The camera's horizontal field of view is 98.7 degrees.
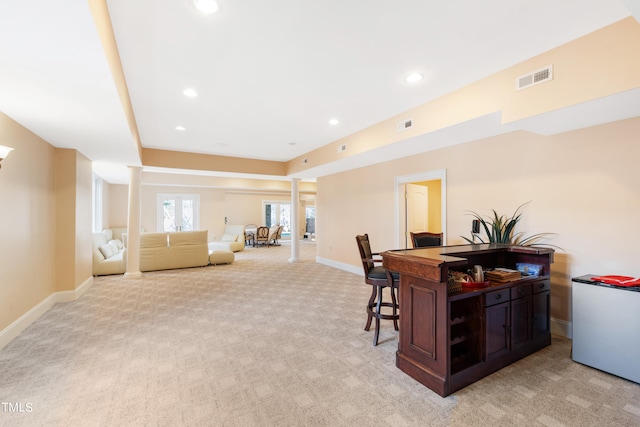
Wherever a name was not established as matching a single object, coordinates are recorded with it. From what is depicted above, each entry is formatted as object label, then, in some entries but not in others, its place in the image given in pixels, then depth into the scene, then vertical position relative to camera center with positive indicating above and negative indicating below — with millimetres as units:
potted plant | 3396 -263
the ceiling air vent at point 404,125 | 3825 +1241
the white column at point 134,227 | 6152 -381
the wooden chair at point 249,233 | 11906 -956
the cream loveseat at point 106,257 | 6102 -1131
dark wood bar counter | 2131 -934
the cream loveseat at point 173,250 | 6648 -999
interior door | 5430 +80
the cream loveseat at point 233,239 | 9431 -1086
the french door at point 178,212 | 10727 -61
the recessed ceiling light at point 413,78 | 2906 +1450
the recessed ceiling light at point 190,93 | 3330 +1458
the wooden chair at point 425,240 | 4059 -414
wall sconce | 2538 +542
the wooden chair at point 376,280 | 2891 -736
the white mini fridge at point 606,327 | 2236 -977
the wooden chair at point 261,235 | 11820 -1036
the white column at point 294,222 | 8047 -316
